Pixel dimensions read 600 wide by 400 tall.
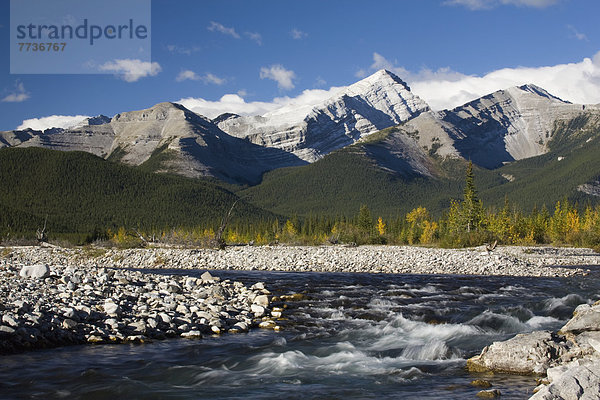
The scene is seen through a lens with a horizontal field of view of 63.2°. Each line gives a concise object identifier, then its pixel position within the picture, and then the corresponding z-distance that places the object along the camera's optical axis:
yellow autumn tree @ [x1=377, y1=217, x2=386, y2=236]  126.88
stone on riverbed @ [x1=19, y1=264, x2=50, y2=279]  22.78
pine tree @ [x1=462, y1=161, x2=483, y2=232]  88.75
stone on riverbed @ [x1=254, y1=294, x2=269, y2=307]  22.17
